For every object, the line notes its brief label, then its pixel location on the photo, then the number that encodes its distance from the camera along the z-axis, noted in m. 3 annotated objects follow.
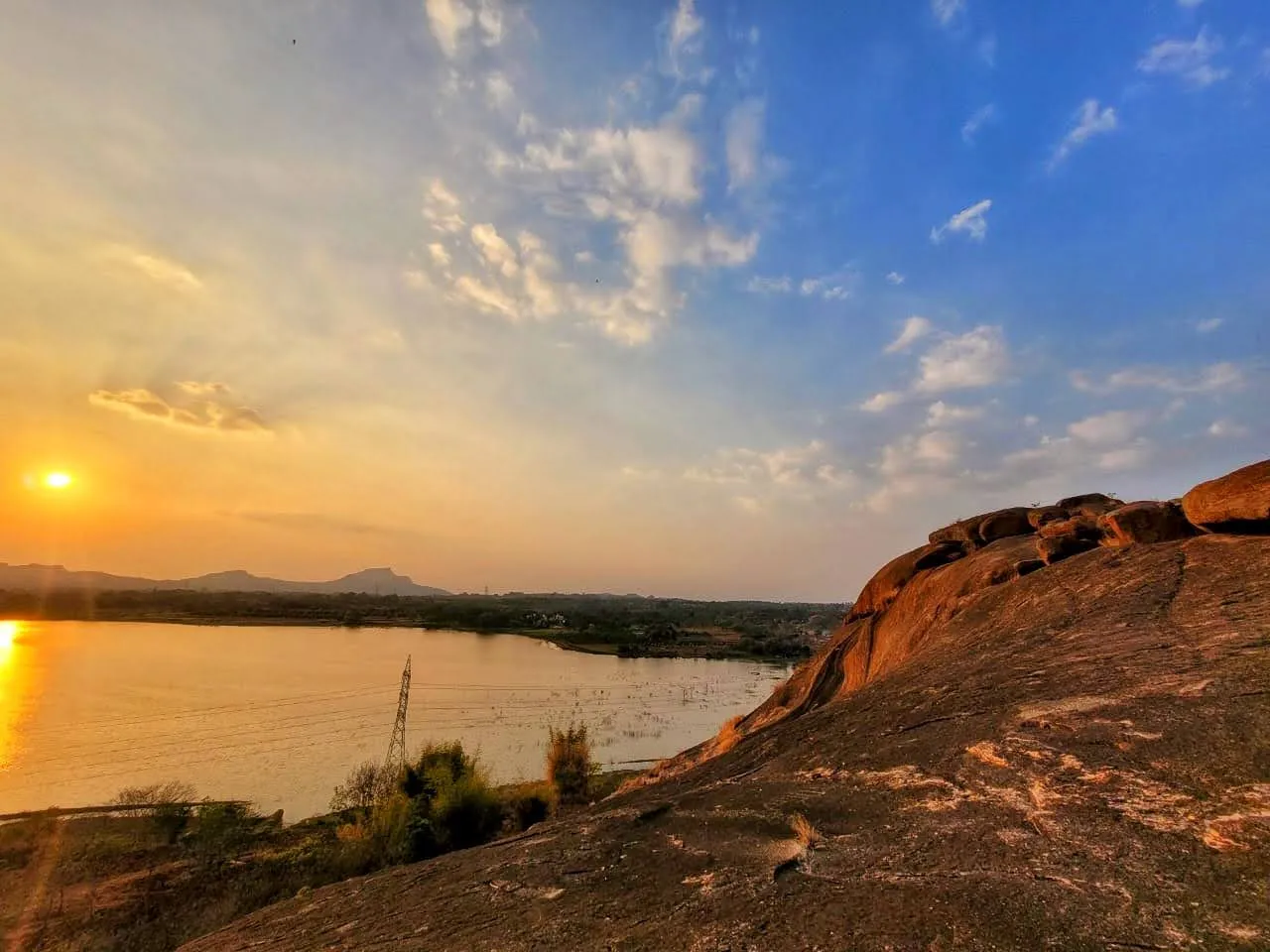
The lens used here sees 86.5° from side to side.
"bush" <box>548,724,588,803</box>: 35.81
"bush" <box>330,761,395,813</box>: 35.06
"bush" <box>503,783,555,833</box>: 33.25
